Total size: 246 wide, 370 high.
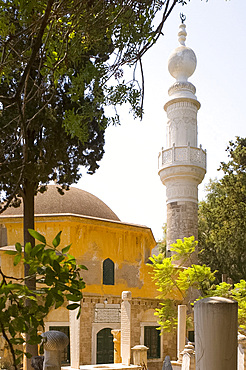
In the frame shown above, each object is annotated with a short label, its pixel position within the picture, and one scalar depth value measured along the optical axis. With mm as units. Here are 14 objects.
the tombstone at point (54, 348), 4004
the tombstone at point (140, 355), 14359
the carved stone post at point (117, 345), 16484
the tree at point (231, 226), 20078
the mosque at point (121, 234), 19422
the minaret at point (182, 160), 23078
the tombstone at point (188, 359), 10547
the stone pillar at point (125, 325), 15664
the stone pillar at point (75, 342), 15000
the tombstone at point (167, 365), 8581
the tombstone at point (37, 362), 5523
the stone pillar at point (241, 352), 10383
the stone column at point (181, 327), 15383
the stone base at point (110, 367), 14664
